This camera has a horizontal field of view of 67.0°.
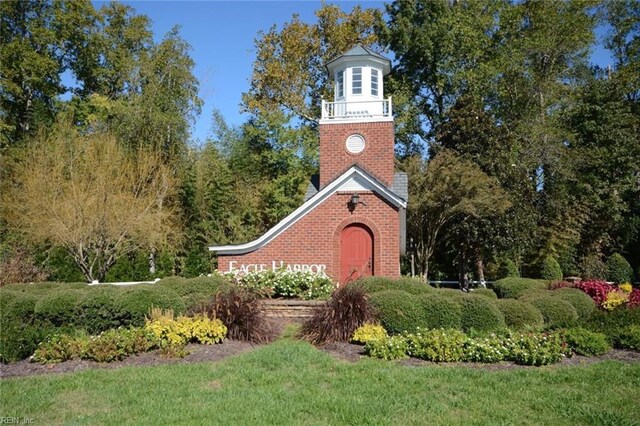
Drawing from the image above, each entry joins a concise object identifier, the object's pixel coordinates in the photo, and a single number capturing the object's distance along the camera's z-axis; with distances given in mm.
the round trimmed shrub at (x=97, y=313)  8383
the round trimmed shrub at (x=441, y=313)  8703
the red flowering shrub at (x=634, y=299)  10498
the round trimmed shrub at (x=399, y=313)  8594
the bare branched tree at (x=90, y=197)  17562
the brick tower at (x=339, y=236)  15820
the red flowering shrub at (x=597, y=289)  13522
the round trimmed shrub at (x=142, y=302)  8617
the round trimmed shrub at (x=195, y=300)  9039
